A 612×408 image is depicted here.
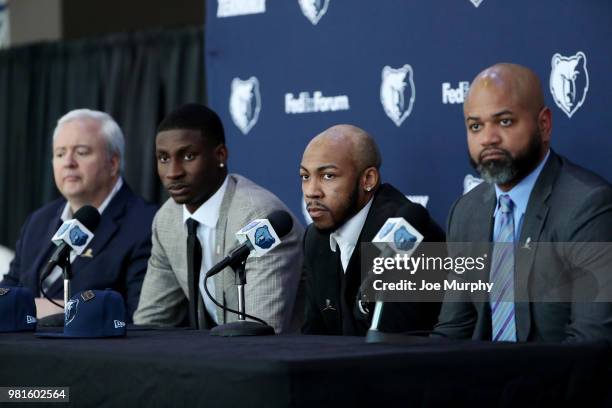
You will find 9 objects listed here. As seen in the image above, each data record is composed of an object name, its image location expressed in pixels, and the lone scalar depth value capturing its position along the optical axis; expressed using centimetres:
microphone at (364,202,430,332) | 538
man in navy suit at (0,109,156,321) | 954
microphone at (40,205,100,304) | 714
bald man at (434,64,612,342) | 658
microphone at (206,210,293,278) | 633
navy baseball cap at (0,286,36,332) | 697
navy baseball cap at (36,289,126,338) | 634
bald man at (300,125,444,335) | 782
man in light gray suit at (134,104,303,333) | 848
